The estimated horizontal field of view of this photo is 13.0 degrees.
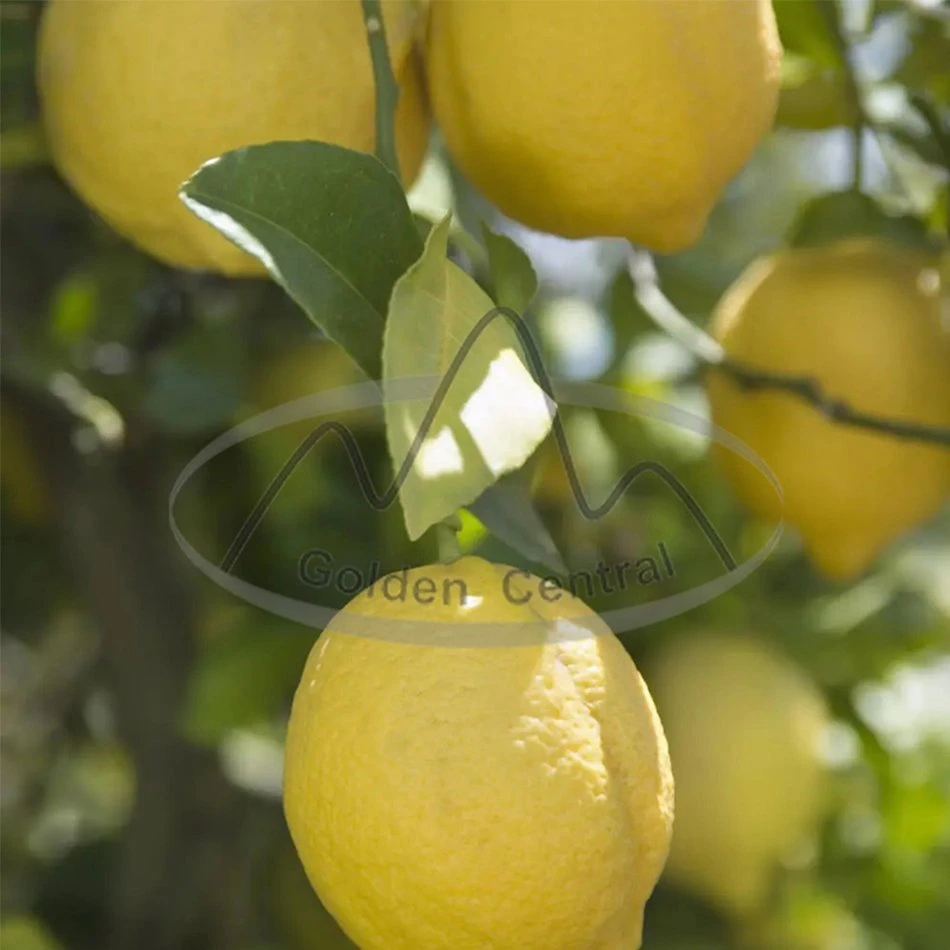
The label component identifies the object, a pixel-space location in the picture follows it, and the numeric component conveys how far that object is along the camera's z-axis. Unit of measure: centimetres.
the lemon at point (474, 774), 68
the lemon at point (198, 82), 74
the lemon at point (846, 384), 84
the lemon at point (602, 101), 73
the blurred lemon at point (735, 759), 94
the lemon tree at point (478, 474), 69
